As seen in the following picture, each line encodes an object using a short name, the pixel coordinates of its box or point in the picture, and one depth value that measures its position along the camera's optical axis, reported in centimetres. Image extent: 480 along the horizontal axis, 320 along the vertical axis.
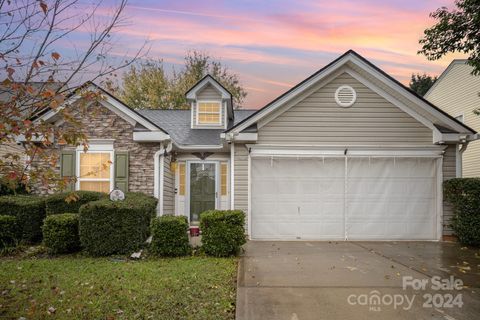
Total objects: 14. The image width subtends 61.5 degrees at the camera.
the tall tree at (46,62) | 421
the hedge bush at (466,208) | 1003
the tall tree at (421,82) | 3578
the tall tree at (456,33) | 870
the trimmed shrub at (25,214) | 997
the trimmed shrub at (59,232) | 883
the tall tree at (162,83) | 2766
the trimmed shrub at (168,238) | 851
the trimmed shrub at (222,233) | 841
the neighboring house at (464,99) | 1748
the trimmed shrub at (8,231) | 948
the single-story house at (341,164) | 1120
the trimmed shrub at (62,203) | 1010
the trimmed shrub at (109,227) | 863
